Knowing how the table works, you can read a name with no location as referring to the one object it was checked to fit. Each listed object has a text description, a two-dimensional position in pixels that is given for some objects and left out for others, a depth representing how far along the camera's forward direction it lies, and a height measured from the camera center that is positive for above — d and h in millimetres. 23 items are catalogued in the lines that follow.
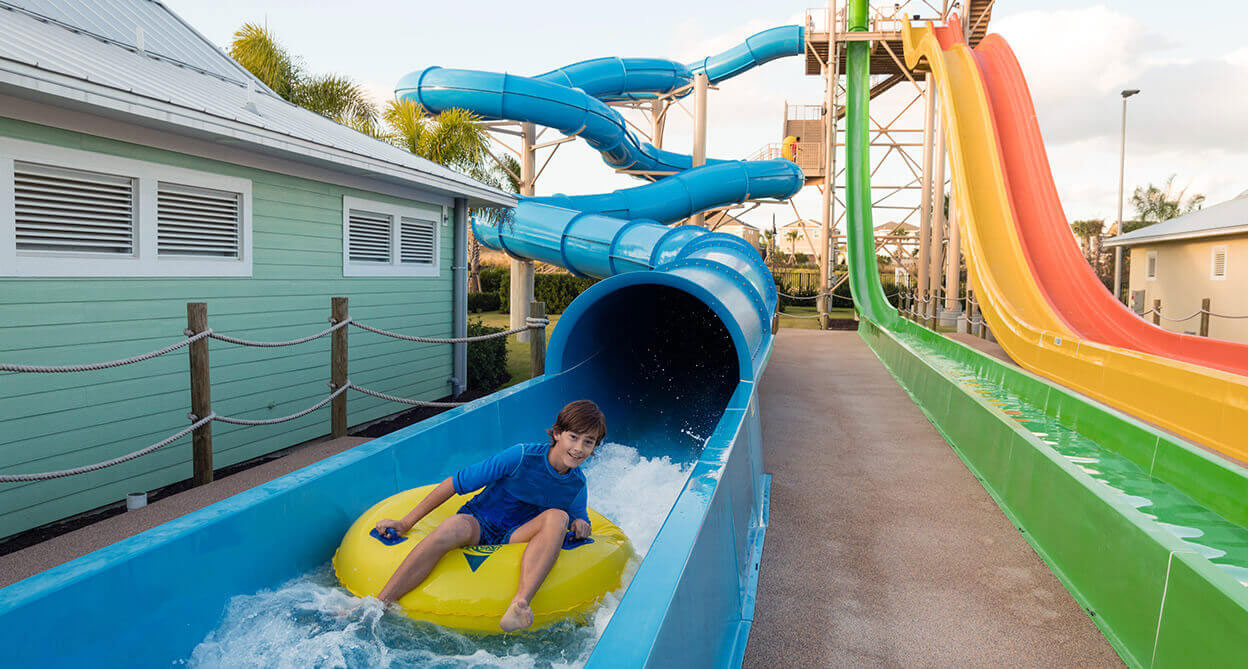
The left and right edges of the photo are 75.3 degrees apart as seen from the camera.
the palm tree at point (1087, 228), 57931 +5389
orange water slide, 11203 +981
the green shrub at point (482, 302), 26062 -428
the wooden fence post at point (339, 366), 6667 -664
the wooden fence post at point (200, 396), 5277 -748
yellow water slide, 7359 -221
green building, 5203 +341
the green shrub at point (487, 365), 11234 -1077
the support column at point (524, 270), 16891 +420
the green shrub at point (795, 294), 28700 +82
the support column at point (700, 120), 19469 +4211
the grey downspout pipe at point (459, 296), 10617 -100
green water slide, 2953 -1093
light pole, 22986 +4643
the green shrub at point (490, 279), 30078 +370
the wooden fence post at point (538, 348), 8891 -637
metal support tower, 19172 +4475
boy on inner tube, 3484 -1021
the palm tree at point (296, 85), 18125 +4644
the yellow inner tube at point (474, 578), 3410 -1266
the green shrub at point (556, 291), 26297 -11
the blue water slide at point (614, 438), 2578 -982
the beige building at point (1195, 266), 16594 +887
